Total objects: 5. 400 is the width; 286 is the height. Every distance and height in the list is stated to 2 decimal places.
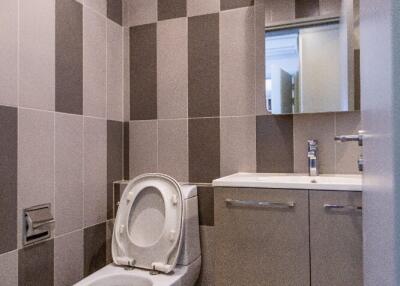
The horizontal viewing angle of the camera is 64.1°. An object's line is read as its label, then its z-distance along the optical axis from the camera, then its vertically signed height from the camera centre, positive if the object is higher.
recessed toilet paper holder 1.34 -0.33
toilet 1.44 -0.45
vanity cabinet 1.19 -0.37
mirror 1.53 +0.40
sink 1.21 -0.16
